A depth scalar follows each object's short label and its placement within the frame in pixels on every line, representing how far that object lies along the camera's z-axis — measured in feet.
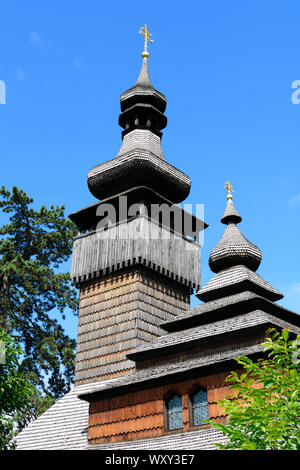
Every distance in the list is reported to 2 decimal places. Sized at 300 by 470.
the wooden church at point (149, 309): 53.11
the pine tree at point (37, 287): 107.76
